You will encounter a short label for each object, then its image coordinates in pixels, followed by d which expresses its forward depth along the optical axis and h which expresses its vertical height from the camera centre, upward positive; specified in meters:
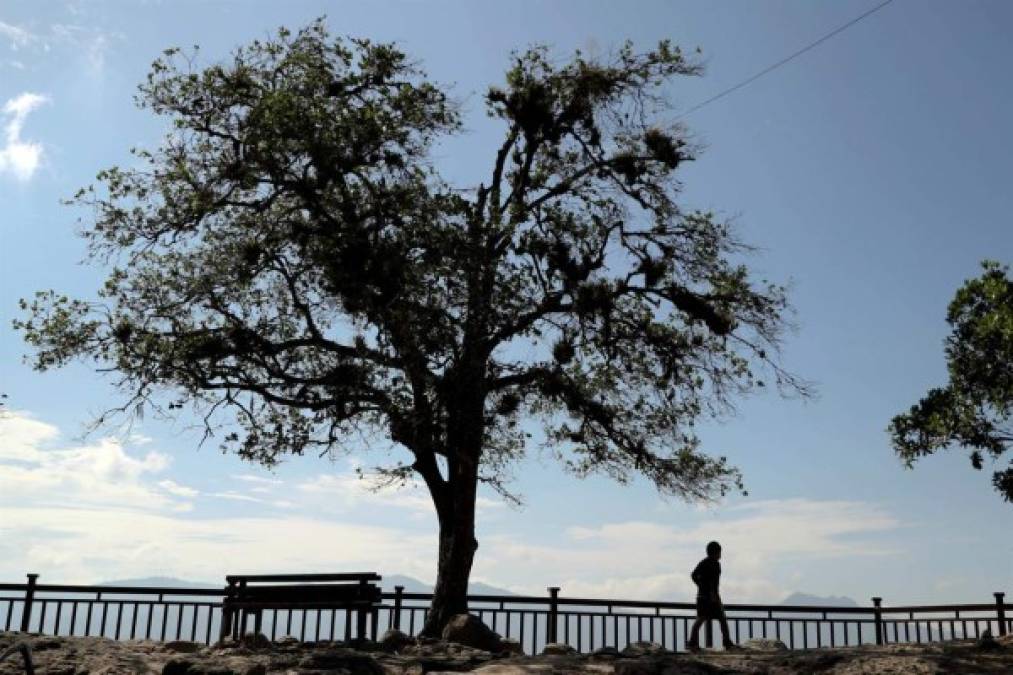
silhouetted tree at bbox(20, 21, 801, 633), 16.75 +5.44
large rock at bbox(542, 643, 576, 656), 15.13 -1.14
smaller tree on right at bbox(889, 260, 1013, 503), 18.45 +3.99
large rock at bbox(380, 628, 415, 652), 14.16 -1.03
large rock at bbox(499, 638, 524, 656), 15.03 -1.13
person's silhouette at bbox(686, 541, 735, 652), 15.20 -0.20
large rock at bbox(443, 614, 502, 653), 14.81 -0.92
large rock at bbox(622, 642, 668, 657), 13.54 -1.03
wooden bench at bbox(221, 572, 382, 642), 14.84 -0.41
